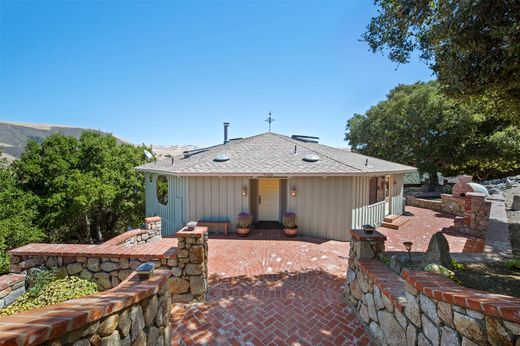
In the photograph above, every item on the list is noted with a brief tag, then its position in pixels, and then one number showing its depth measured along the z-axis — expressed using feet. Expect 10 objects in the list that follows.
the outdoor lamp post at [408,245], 15.26
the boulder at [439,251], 13.89
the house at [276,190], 29.50
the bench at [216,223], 30.40
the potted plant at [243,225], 29.01
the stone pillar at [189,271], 15.03
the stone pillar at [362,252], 14.19
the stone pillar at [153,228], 28.22
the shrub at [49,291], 14.96
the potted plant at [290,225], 29.14
